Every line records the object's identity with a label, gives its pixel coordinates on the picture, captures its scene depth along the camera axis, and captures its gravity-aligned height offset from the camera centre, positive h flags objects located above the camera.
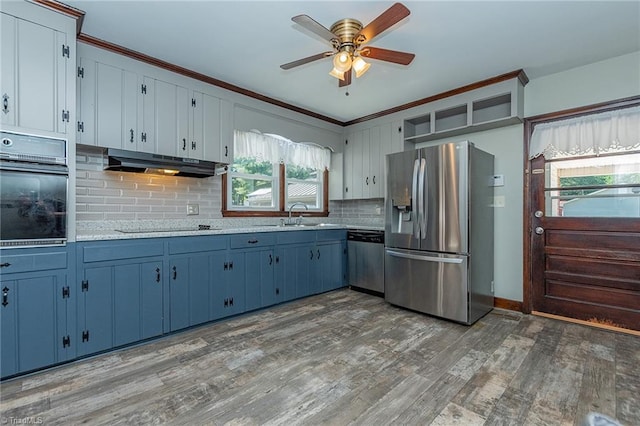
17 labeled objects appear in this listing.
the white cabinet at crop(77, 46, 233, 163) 2.65 +0.97
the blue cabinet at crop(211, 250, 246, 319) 3.06 -0.73
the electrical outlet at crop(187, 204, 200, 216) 3.50 +0.04
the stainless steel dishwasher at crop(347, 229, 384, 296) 4.09 -0.65
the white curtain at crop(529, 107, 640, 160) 2.89 +0.75
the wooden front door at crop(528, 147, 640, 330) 2.91 -0.33
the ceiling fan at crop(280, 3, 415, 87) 2.16 +1.19
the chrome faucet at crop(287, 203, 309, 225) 4.51 -0.11
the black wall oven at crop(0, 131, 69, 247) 2.00 +0.16
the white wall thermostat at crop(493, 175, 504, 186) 3.63 +0.37
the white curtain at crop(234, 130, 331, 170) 3.94 +0.87
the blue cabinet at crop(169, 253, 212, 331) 2.79 -0.71
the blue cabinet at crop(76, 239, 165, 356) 2.33 -0.64
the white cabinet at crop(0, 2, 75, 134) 2.03 +1.00
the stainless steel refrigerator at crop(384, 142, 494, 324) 3.10 -0.21
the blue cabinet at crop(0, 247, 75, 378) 2.03 -0.66
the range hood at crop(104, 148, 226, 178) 2.75 +0.46
